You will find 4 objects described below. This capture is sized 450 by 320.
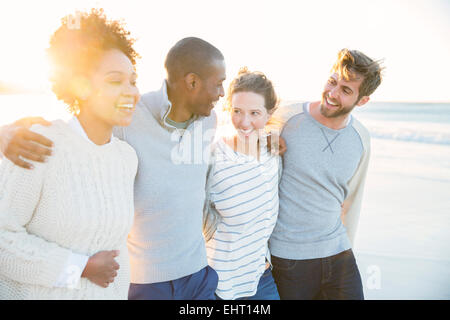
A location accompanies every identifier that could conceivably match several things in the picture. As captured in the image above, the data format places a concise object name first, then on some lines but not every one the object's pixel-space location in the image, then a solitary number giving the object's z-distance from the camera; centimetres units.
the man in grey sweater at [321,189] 237
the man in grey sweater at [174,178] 183
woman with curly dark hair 131
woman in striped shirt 213
